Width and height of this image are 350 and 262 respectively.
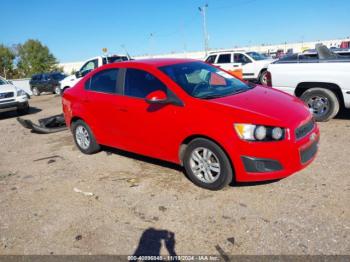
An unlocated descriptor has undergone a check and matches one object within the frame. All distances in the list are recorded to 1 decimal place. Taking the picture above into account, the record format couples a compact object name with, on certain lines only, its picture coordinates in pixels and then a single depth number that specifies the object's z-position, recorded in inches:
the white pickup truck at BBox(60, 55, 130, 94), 567.8
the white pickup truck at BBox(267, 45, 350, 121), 268.1
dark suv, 885.8
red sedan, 149.1
